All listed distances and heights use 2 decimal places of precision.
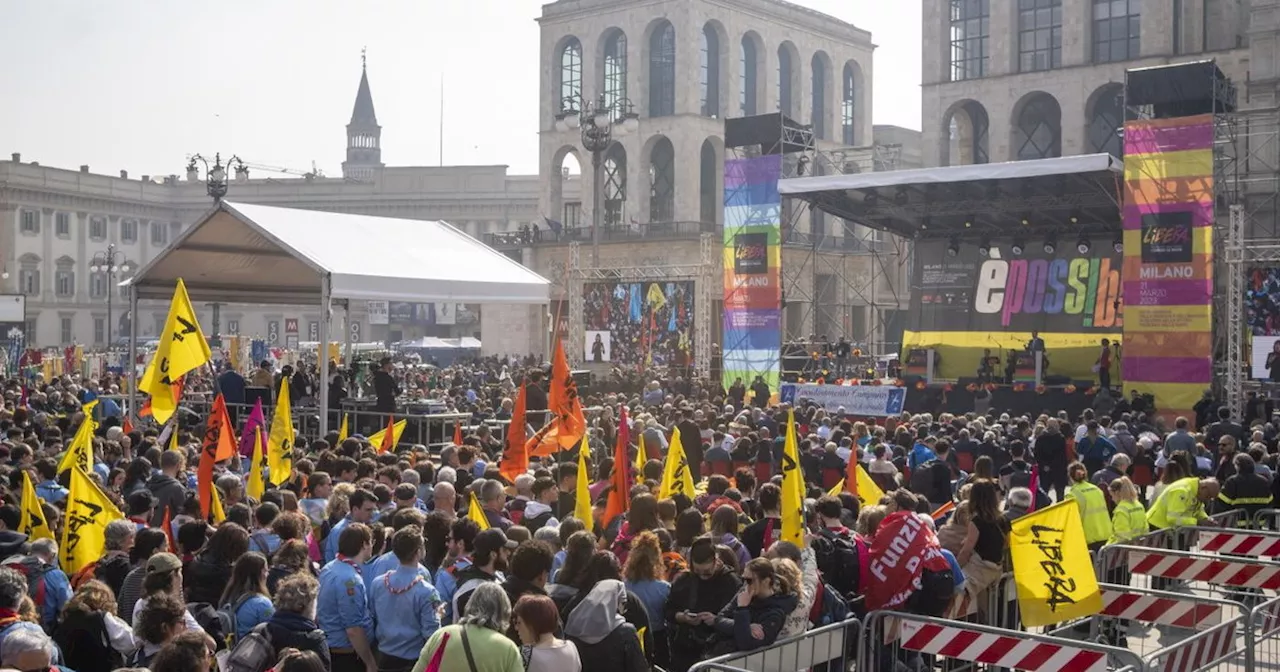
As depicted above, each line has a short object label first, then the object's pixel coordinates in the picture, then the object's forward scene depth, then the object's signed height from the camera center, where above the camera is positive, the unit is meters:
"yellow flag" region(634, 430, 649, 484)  13.80 -1.37
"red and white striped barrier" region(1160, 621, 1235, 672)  8.26 -2.00
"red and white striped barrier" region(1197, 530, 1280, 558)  12.47 -1.94
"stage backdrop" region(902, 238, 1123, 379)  35.41 +0.69
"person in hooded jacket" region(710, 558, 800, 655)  7.38 -1.53
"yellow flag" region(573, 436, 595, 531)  10.70 -1.34
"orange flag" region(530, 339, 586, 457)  16.06 -1.04
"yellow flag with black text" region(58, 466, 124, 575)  9.37 -1.35
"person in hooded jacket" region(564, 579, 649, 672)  6.79 -1.54
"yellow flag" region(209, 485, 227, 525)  10.54 -1.42
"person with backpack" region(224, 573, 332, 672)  6.37 -1.43
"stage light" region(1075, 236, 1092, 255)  35.16 +2.17
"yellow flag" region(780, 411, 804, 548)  9.17 -1.19
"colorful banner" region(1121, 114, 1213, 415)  27.34 +1.42
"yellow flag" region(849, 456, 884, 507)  12.75 -1.51
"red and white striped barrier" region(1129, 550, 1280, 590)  10.89 -1.93
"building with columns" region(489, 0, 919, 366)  59.47 +10.10
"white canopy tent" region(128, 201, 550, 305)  20.11 +1.05
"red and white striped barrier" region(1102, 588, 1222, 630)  9.77 -2.00
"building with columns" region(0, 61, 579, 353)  95.56 +7.78
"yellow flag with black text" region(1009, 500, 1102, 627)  8.67 -1.52
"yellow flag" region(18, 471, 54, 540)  9.48 -1.33
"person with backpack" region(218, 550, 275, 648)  7.07 -1.42
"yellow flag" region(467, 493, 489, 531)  9.46 -1.30
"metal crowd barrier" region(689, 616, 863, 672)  7.29 -1.83
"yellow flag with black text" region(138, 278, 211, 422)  15.62 -0.32
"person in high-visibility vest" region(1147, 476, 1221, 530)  12.85 -1.64
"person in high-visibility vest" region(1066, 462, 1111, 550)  11.91 -1.56
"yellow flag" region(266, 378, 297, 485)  13.93 -1.19
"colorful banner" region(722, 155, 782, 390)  34.44 +1.45
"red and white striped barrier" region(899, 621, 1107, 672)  7.66 -1.85
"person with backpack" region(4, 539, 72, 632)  7.79 -1.47
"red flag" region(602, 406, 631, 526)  11.19 -1.32
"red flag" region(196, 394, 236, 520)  12.41 -1.22
